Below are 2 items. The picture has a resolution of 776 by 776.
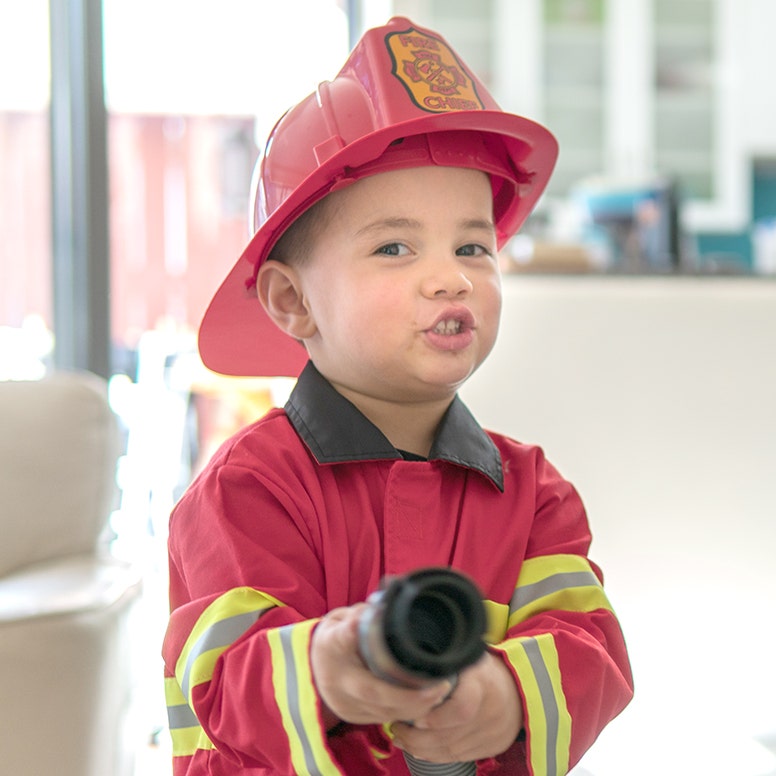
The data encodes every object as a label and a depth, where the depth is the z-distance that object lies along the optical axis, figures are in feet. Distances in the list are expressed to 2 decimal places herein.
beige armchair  4.61
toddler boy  4.01
